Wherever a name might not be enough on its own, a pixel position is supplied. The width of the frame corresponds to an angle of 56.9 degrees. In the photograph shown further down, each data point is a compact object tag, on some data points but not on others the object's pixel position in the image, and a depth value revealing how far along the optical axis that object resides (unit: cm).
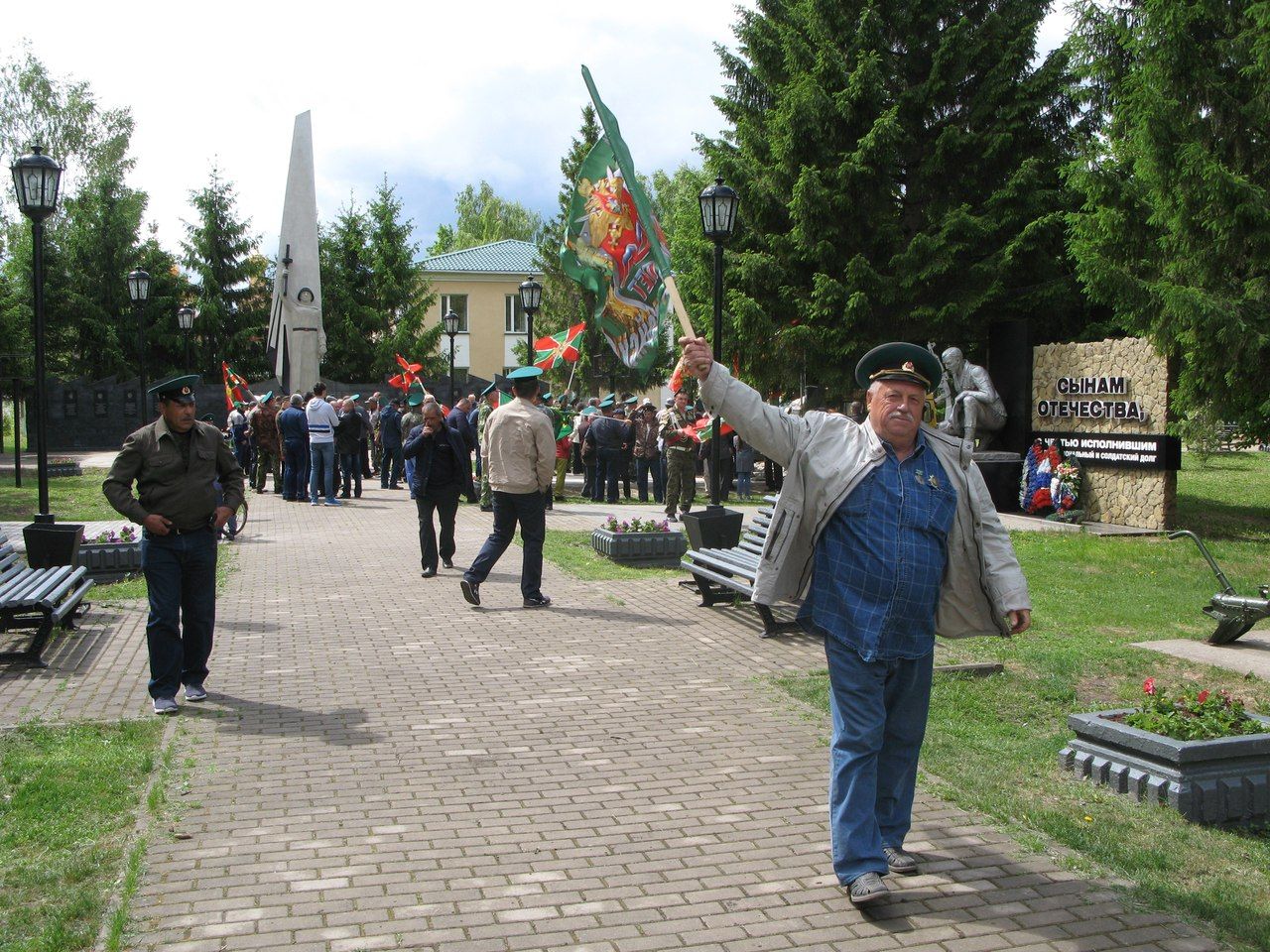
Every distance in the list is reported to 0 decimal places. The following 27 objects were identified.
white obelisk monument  3294
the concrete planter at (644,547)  1255
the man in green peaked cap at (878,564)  414
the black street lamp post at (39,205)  1215
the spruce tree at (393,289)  4622
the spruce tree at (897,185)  2258
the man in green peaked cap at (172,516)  671
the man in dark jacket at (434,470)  1138
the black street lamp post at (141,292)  2625
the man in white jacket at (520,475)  988
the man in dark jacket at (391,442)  2252
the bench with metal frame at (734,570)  895
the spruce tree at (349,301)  4581
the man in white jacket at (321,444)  1970
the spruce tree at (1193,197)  1549
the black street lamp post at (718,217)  1188
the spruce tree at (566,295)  4378
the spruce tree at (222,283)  4491
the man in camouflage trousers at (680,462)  1702
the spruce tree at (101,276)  4381
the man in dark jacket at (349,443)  2112
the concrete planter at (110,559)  1144
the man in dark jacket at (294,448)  1983
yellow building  6003
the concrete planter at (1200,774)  505
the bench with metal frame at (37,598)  784
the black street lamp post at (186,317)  3194
